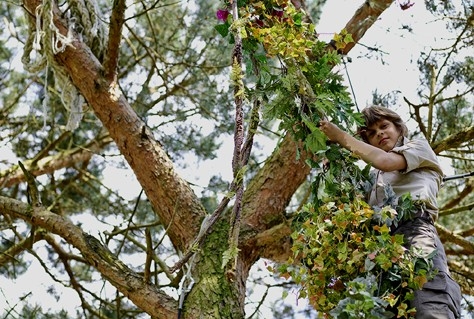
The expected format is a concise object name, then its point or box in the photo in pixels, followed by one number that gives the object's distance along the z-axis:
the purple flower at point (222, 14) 4.82
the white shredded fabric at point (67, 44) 5.81
